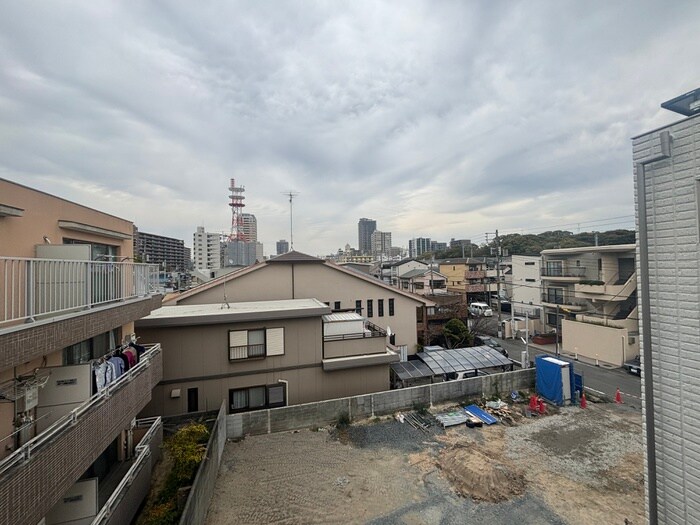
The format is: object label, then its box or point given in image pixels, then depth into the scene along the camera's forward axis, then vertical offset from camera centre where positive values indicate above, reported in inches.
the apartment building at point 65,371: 145.6 -64.8
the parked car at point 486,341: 841.5 -218.2
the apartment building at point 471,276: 1407.5 -57.7
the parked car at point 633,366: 667.9 -231.5
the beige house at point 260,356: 432.5 -132.0
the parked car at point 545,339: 945.5 -231.7
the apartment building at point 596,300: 753.6 -106.6
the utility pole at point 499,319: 1005.0 -177.6
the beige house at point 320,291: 636.1 -50.0
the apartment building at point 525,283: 1186.7 -79.1
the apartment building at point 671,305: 159.0 -24.1
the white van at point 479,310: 1121.1 -169.2
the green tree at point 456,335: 842.8 -188.9
